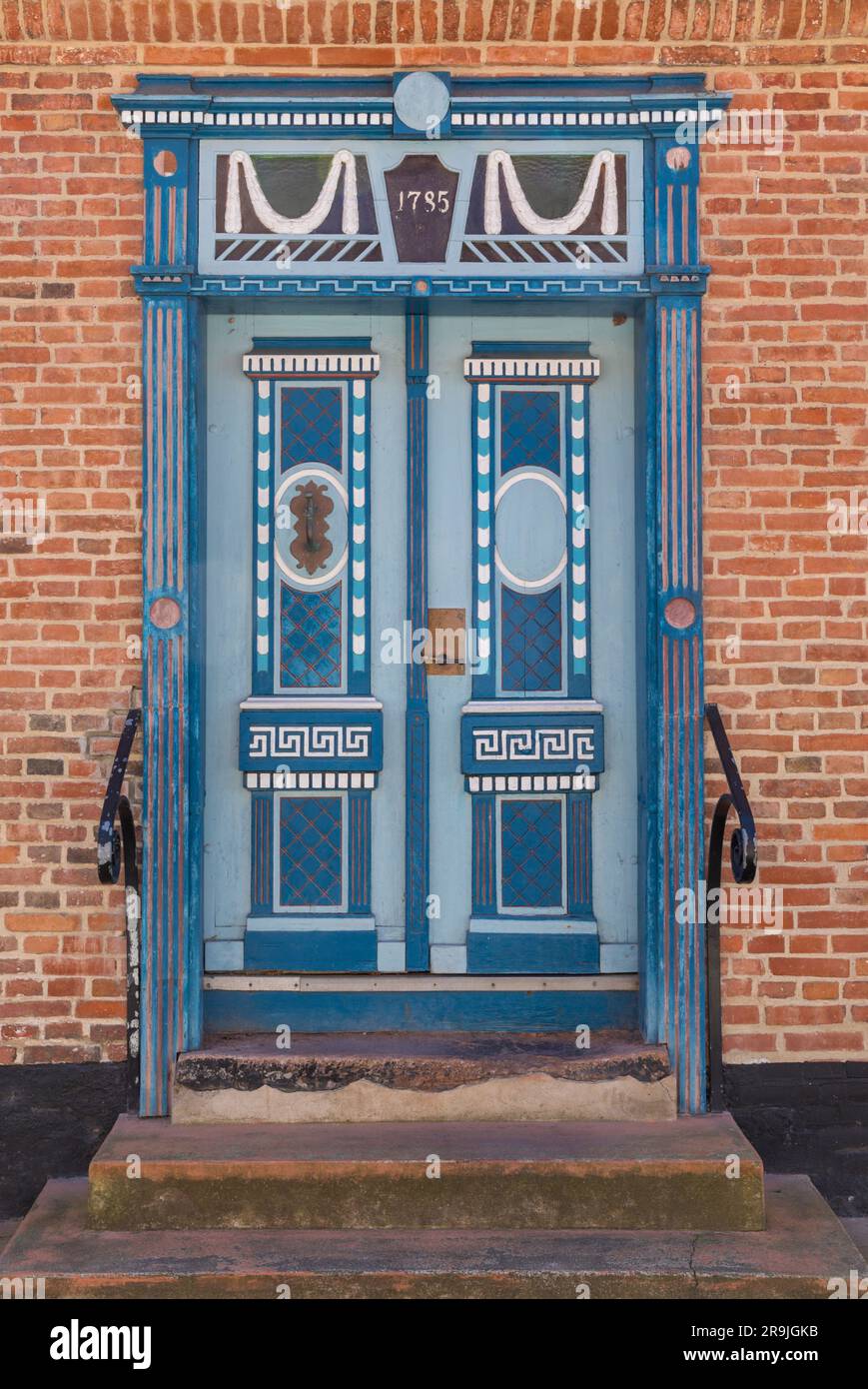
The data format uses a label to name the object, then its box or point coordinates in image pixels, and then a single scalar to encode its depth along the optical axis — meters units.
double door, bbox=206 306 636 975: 4.08
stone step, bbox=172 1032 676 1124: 3.72
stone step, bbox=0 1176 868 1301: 3.20
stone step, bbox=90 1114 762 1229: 3.45
